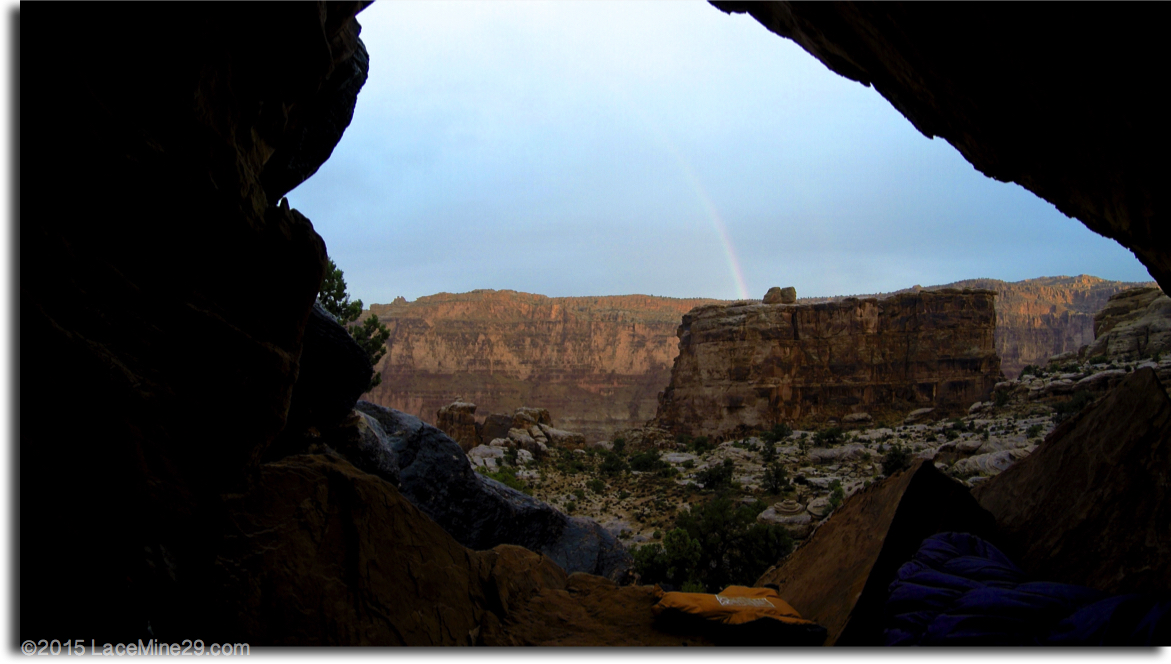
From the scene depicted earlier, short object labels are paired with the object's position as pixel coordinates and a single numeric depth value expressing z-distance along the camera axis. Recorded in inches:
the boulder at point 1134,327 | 1453.0
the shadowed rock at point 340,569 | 158.1
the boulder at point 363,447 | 291.4
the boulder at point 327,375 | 254.4
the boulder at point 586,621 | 199.3
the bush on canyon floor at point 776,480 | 920.9
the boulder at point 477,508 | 357.4
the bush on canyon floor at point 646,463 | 1330.0
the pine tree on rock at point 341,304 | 835.4
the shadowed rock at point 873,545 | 179.3
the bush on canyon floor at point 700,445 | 1707.3
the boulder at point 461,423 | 1803.5
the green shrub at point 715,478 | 1002.1
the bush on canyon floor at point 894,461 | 892.6
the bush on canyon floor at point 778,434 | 1677.0
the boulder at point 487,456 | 1198.9
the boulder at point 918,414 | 1760.6
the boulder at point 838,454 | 1184.2
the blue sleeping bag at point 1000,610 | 127.3
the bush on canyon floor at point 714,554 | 451.8
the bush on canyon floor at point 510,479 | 1007.0
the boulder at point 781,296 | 2292.1
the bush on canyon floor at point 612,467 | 1310.7
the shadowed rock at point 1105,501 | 173.0
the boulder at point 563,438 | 1764.3
